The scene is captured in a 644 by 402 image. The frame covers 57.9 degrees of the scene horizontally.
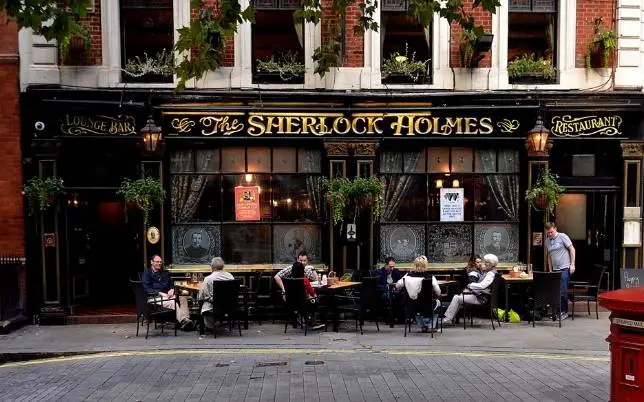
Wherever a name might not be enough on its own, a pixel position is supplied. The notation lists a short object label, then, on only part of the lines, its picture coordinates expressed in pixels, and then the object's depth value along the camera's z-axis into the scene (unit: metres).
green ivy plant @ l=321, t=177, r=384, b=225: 11.58
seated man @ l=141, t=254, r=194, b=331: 10.48
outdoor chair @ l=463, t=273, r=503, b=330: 10.59
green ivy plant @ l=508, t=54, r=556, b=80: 12.40
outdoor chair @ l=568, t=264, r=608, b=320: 11.54
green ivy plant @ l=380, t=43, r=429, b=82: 12.28
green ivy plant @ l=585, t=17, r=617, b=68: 12.04
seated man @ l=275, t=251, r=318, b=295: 10.80
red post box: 4.15
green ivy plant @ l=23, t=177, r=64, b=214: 11.12
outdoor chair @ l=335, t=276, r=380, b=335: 10.34
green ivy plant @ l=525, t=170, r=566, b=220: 11.75
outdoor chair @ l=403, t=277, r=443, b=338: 9.97
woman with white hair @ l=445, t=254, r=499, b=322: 10.62
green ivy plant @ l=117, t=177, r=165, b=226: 11.28
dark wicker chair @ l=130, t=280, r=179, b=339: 10.02
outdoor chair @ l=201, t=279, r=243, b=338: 9.88
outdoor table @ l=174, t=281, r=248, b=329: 10.45
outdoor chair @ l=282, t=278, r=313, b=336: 10.24
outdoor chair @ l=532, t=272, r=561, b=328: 10.81
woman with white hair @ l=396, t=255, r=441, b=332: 10.02
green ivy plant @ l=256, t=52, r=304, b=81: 12.16
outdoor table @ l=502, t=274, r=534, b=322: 11.16
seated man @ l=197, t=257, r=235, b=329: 10.03
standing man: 11.58
